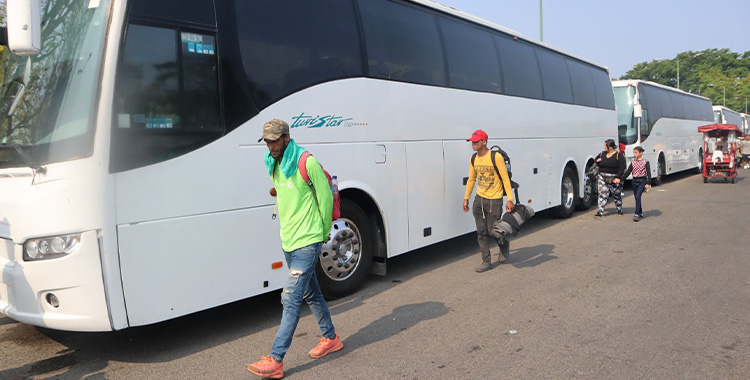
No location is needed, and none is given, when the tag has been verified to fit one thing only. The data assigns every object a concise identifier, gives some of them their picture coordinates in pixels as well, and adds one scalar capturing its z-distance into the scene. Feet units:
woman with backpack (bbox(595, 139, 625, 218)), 38.58
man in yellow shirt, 23.63
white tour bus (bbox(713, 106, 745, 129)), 111.24
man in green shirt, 13.37
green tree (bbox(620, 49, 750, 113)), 224.94
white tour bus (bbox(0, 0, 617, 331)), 13.50
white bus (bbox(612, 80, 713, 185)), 59.67
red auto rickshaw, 63.93
